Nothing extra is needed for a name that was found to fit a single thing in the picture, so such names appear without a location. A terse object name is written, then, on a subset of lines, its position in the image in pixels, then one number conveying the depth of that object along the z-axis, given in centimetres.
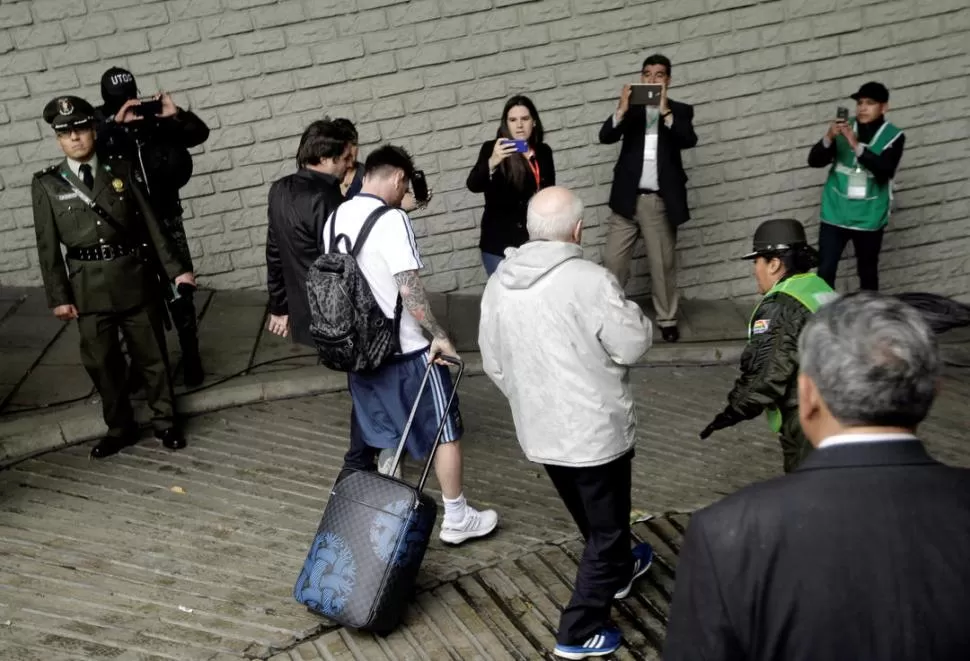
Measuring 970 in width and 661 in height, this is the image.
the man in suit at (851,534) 202
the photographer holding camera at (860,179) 693
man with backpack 443
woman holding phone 632
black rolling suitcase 409
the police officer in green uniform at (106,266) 538
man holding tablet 678
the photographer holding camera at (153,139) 594
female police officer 384
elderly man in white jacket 368
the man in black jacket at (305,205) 490
